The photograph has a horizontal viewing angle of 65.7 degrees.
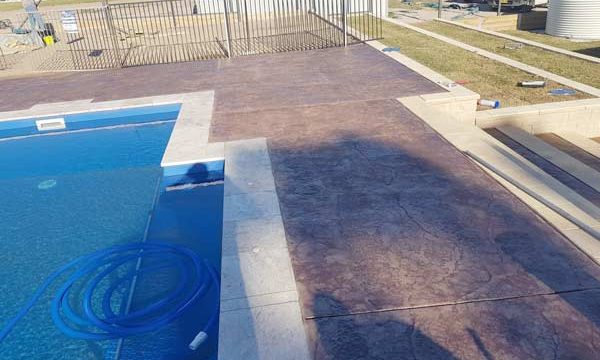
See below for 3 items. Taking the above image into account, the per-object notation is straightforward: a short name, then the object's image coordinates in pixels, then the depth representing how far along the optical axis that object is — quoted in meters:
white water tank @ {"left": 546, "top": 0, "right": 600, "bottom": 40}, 20.80
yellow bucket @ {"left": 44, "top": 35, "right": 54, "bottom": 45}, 18.59
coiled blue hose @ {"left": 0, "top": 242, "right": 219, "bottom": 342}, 4.49
